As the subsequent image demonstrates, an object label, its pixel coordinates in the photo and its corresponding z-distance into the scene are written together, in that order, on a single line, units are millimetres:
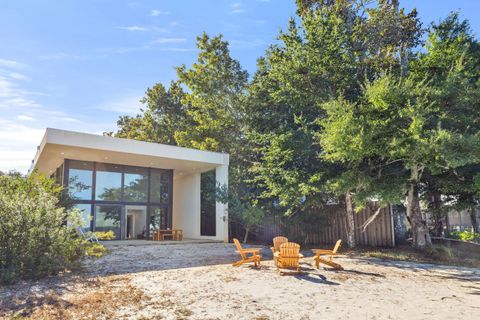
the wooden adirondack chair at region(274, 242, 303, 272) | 8289
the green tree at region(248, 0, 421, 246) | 12961
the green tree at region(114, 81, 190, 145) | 27641
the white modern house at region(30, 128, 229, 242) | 15664
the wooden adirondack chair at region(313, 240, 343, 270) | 8723
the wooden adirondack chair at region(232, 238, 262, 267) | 9133
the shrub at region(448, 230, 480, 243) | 14450
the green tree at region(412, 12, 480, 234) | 10906
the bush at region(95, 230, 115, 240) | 9961
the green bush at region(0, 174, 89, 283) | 7574
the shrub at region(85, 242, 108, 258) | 8874
